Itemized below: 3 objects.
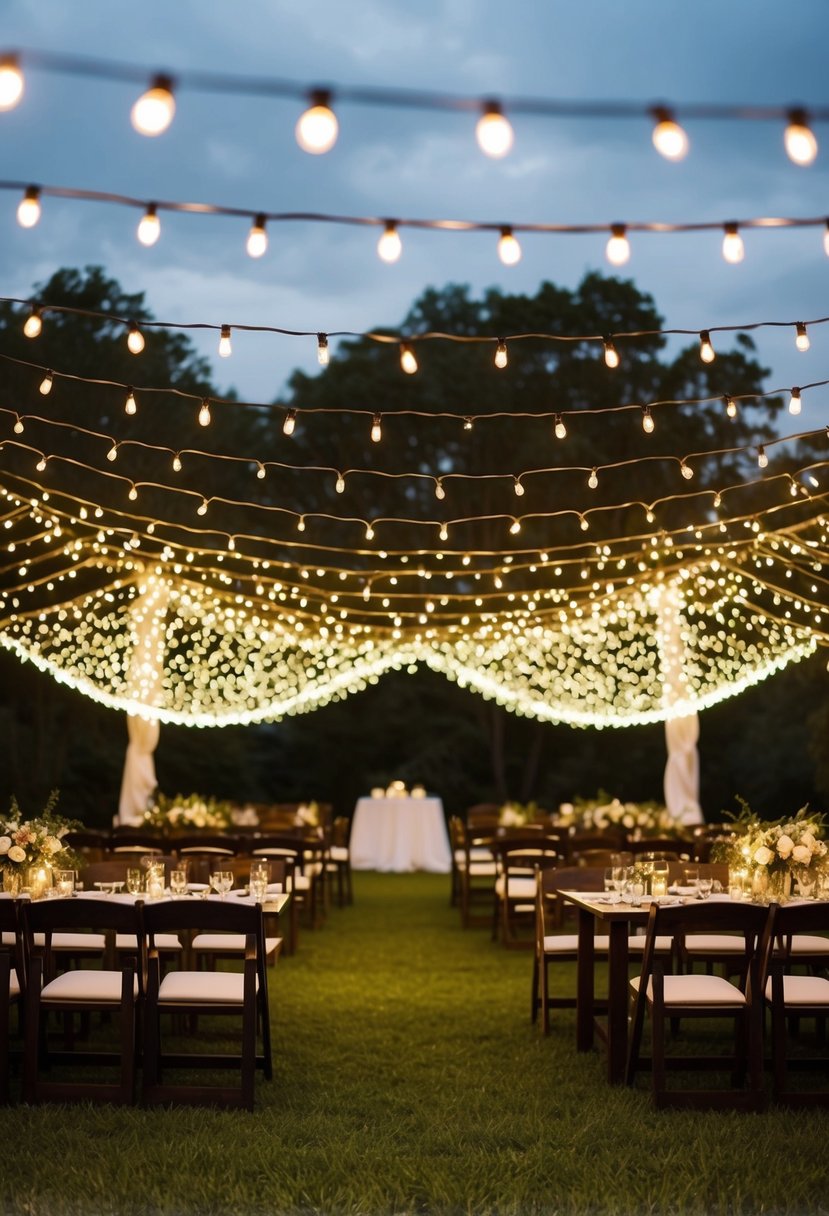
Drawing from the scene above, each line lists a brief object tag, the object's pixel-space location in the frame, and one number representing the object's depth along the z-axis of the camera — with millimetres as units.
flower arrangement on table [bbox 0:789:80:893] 6309
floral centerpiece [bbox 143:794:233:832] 11227
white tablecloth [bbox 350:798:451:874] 16844
